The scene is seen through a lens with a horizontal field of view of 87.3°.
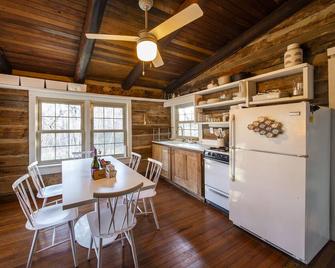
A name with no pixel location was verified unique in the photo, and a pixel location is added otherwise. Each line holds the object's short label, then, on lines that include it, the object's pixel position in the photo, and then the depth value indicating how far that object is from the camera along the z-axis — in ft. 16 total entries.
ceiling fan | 5.34
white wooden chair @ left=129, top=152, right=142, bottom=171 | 9.45
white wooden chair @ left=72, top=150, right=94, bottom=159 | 12.64
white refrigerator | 5.52
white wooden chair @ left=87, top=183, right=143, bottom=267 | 4.62
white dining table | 4.80
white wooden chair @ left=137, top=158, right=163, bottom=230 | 7.34
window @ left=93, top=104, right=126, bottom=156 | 13.65
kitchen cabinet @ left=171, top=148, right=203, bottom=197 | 10.27
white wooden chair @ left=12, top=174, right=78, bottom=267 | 5.25
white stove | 8.51
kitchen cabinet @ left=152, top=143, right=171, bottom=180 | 13.29
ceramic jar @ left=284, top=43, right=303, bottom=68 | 7.53
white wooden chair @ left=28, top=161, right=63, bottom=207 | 7.47
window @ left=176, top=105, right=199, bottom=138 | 14.50
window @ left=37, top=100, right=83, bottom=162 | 11.78
